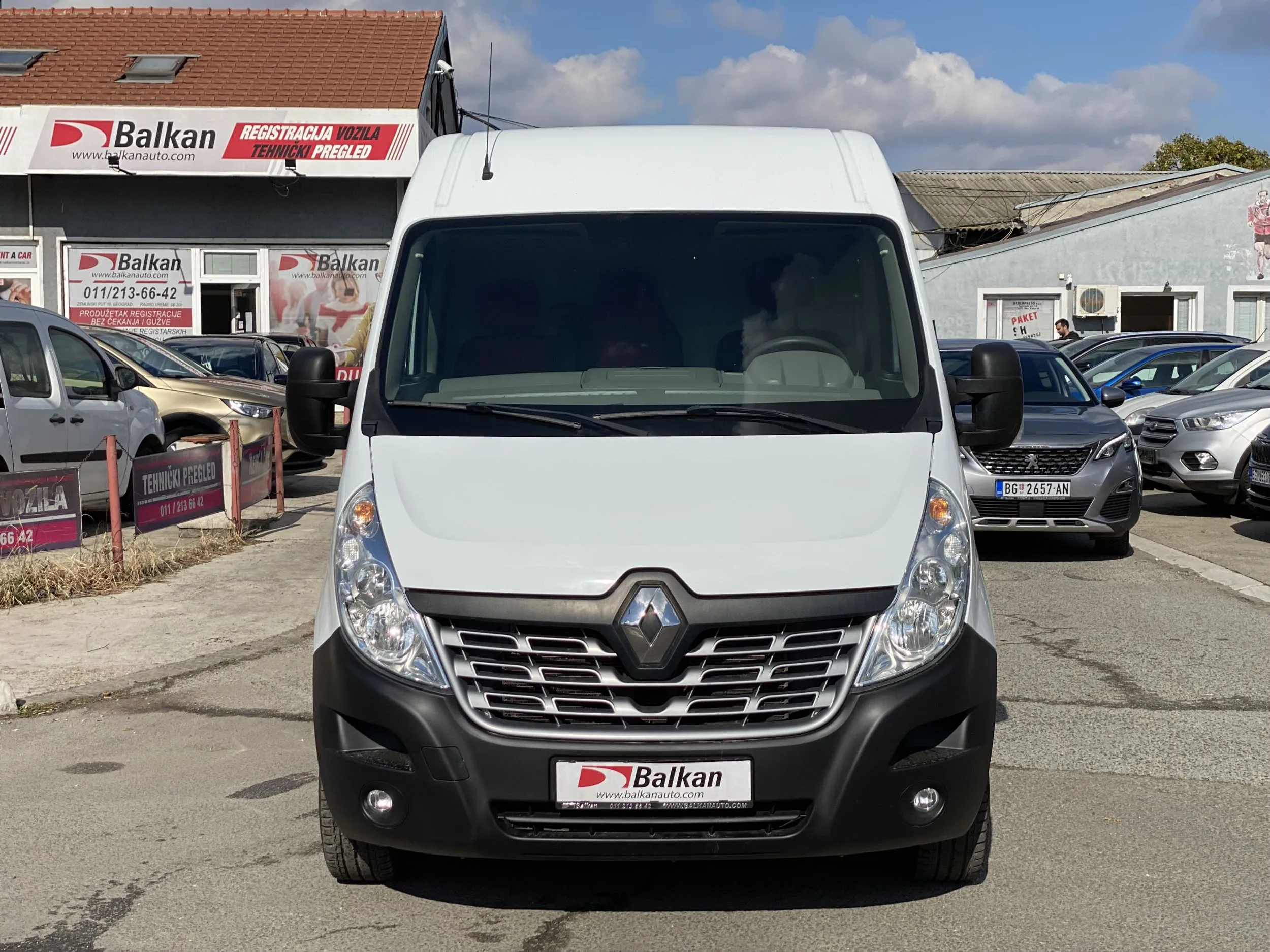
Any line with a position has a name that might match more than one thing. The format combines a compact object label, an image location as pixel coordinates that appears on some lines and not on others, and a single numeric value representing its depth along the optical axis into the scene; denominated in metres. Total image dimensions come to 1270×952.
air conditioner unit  35.09
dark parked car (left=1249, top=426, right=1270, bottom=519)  12.14
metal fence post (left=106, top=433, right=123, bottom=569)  10.05
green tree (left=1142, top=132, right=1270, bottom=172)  63.59
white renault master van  3.74
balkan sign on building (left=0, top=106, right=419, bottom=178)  27.33
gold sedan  15.62
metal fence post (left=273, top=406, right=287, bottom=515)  14.11
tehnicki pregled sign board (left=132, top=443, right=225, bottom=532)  10.75
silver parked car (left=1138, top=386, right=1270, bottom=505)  14.02
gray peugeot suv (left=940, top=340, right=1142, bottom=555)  11.21
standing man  29.70
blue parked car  19.94
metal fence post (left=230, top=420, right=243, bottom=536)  12.28
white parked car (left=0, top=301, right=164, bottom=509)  11.45
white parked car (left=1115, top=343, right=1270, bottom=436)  16.20
